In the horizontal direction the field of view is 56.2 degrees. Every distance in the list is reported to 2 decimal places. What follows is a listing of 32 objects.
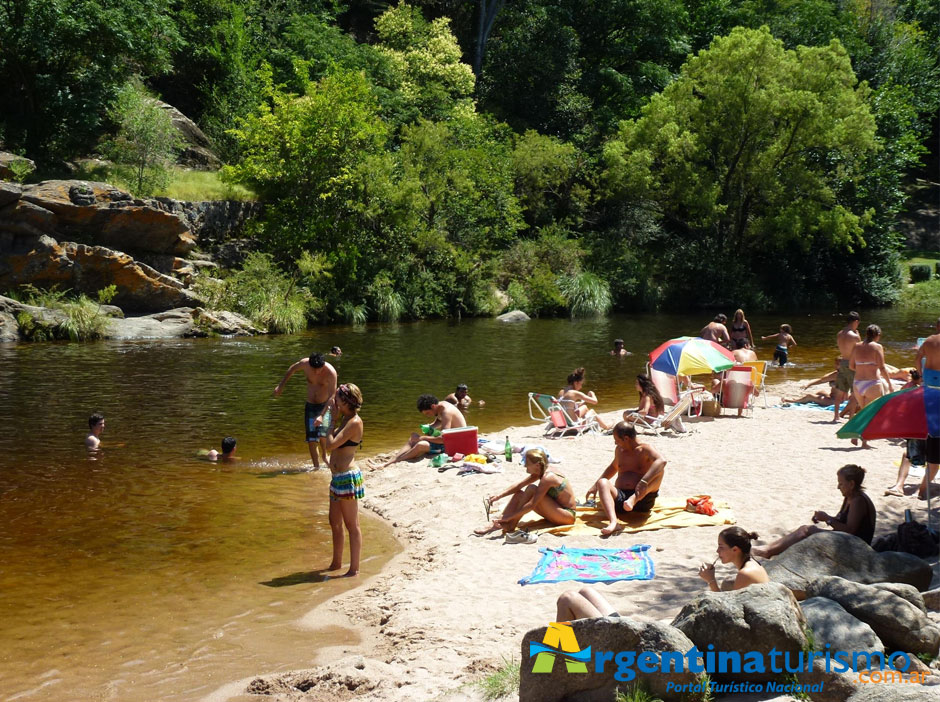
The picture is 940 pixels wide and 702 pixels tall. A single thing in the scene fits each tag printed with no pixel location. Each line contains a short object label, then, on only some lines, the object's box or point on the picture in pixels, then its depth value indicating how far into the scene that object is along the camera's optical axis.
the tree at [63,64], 29.56
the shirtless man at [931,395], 7.47
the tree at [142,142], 31.03
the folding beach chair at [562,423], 13.98
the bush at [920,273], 44.00
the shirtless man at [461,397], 15.00
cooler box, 12.39
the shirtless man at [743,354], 17.18
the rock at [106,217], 27.09
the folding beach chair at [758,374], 16.17
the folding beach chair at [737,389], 15.19
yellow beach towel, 8.97
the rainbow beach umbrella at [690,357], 15.03
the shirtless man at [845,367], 14.80
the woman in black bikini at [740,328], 19.68
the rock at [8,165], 27.55
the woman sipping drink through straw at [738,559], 6.09
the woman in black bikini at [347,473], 8.17
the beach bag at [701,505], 9.19
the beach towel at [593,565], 7.52
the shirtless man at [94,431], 13.11
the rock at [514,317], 34.41
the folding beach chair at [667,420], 13.64
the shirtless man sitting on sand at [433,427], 12.59
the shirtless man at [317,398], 12.45
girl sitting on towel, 9.11
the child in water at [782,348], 22.02
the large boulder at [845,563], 6.39
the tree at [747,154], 35.66
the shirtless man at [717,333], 18.28
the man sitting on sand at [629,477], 9.13
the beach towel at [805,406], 16.00
